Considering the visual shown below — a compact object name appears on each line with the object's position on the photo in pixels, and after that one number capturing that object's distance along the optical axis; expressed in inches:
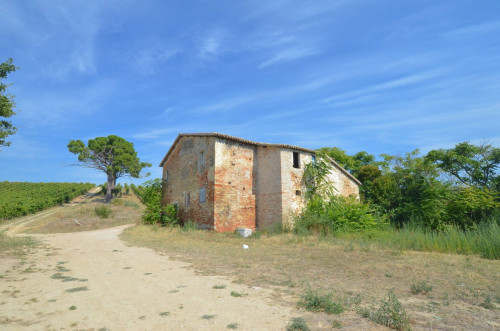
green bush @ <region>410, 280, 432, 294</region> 226.1
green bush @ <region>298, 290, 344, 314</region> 182.5
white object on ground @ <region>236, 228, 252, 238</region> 575.5
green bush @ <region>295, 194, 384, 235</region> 575.1
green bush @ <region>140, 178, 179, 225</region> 745.6
